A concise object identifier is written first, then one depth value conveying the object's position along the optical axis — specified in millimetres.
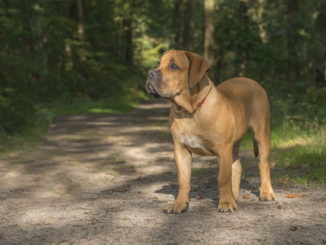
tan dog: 5672
